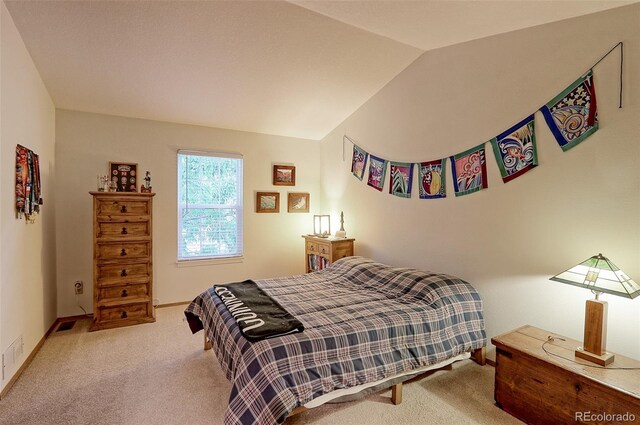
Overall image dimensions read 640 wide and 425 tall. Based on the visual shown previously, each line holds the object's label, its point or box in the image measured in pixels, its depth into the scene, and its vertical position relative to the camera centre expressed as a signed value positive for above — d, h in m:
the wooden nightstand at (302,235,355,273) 3.82 -0.60
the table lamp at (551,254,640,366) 1.61 -0.42
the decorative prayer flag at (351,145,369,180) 3.84 +0.55
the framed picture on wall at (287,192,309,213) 4.59 +0.02
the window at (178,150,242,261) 3.95 -0.06
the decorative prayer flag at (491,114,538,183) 2.24 +0.45
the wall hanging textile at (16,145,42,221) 2.21 +0.10
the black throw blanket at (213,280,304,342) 1.74 -0.73
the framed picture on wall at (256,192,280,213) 4.37 +0.01
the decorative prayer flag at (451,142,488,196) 2.55 +0.32
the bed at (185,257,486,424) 1.54 -0.81
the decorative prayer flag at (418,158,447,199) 2.88 +0.26
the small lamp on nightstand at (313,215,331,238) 4.31 -0.30
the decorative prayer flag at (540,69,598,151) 1.94 +0.64
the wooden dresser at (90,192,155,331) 3.11 -0.63
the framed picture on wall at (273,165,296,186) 4.48 +0.41
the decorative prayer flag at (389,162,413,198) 3.21 +0.29
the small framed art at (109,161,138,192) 3.53 +0.28
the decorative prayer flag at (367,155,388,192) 3.54 +0.40
